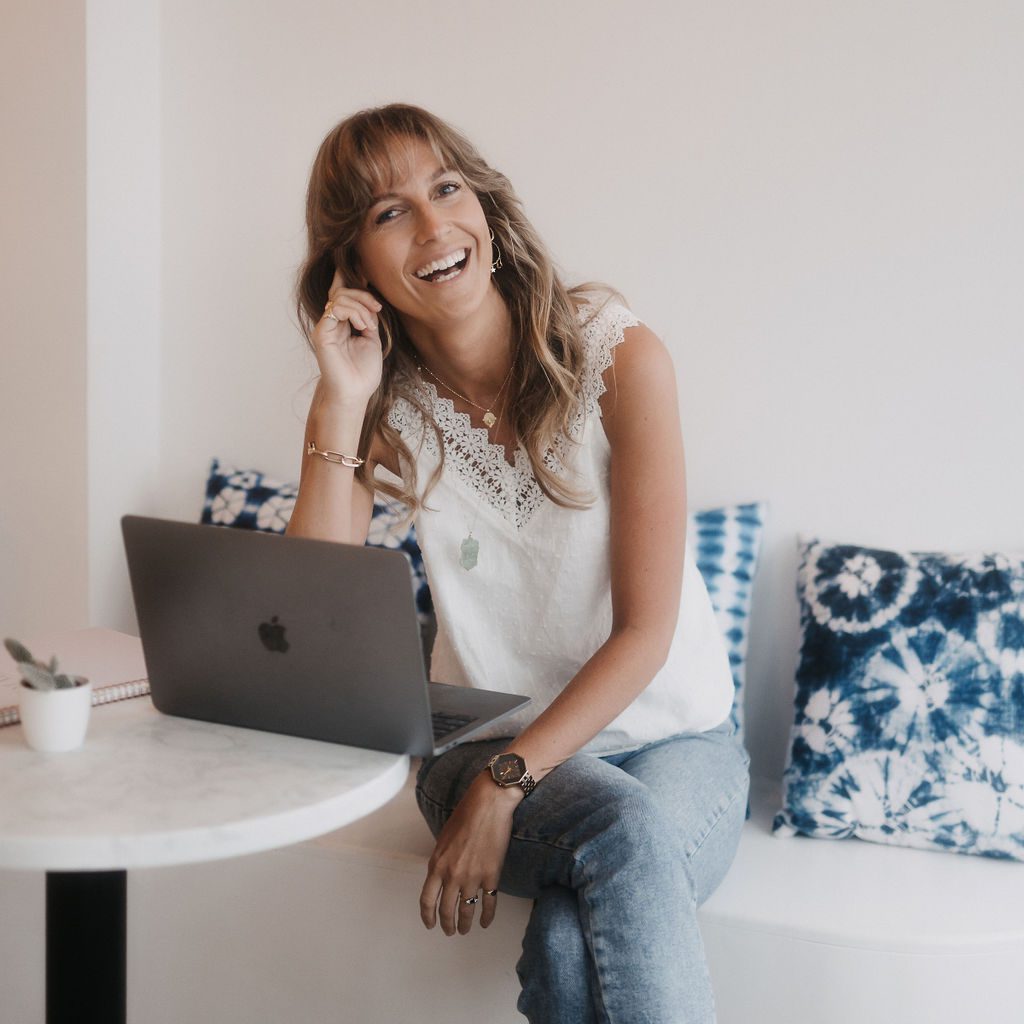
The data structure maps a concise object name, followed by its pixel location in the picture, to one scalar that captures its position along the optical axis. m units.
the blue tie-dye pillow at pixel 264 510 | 2.17
